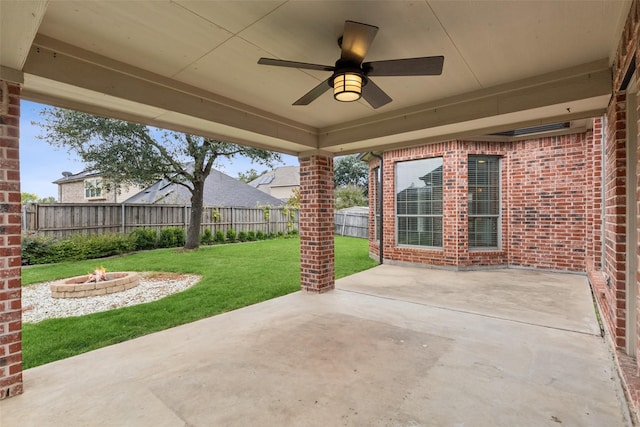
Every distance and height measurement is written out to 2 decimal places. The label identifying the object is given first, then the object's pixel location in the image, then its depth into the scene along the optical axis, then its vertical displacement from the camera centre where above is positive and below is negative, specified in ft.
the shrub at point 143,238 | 33.33 -2.55
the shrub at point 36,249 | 25.68 -2.88
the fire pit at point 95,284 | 17.02 -3.96
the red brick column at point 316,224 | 16.75 -0.52
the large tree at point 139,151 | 28.60 +6.55
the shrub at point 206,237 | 40.75 -2.94
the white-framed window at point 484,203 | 23.20 +0.82
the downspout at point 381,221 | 26.55 -0.57
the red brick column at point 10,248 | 7.34 -0.79
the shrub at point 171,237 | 36.58 -2.70
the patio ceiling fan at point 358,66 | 6.64 +3.36
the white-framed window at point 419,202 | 23.80 +0.92
